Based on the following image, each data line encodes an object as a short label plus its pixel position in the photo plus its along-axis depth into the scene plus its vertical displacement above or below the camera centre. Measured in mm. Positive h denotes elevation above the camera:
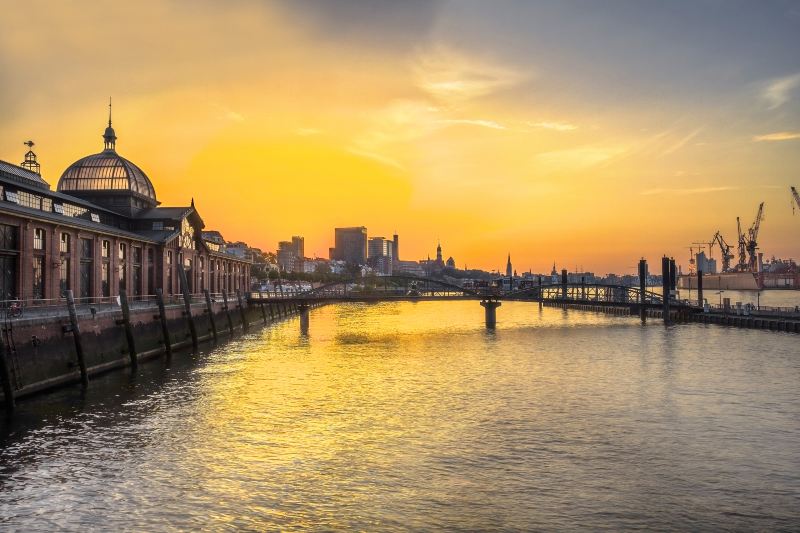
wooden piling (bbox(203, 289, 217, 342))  70938 -3332
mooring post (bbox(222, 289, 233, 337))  81319 -2559
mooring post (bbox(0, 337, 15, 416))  30203 -4554
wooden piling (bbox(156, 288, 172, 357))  54625 -2958
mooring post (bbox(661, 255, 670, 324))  105562 -601
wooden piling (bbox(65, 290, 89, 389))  37688 -2795
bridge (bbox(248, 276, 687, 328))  92375 -2381
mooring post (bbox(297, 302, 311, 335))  90625 -4317
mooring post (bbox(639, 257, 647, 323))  114475 -1811
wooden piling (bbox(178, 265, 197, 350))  61719 -2377
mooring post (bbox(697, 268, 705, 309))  118812 -1117
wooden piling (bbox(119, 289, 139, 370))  45969 -2986
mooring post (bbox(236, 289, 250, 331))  90094 -4079
